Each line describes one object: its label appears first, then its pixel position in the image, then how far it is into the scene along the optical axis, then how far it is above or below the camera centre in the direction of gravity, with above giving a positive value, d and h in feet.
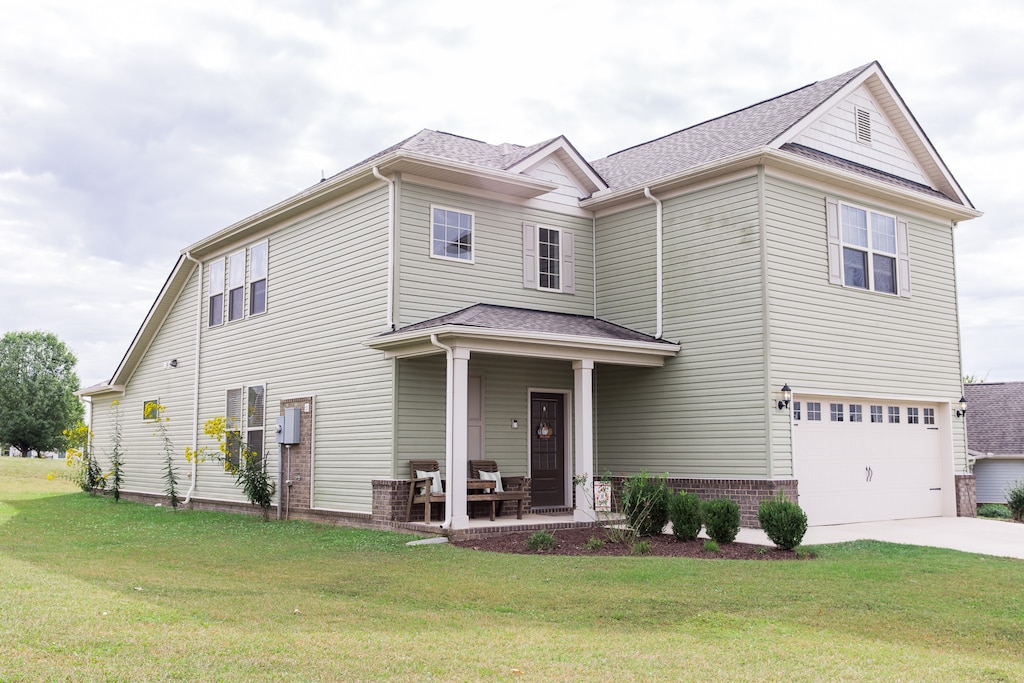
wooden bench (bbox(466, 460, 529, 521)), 45.88 -2.84
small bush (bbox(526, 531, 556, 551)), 38.27 -4.49
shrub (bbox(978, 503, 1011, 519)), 60.61 -5.27
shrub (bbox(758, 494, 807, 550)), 36.81 -3.58
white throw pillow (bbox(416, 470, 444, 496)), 46.06 -2.42
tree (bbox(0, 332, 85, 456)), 178.70 +8.63
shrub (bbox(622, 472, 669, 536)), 41.22 -3.21
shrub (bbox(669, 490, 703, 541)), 40.09 -3.63
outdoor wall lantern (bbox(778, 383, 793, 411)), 45.64 +1.96
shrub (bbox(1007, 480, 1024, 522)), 57.16 -4.34
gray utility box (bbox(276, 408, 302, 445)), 52.90 +0.43
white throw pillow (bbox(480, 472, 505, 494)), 47.70 -2.25
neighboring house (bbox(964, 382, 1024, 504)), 84.43 -0.55
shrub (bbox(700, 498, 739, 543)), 38.93 -3.66
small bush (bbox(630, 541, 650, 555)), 37.40 -4.68
